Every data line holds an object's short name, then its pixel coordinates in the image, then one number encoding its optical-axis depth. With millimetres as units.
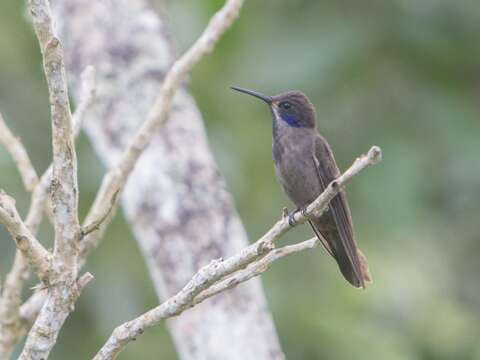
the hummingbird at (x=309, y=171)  8375
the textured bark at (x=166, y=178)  8844
